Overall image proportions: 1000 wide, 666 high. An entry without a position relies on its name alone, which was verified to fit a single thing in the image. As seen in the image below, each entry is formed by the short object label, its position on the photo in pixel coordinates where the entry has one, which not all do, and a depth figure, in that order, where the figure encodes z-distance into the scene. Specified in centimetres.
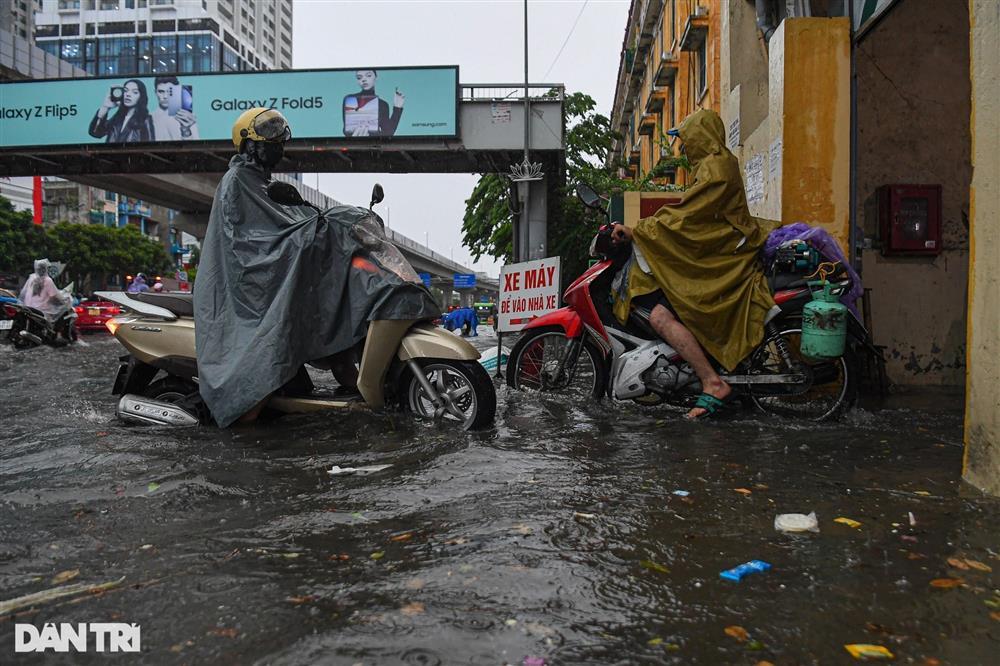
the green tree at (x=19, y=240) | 4728
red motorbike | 492
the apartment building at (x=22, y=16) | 10176
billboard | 2358
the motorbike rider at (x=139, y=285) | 1922
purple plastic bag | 486
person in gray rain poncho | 443
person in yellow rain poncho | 495
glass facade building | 12181
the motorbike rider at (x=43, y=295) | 1425
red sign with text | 694
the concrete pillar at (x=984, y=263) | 303
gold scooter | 448
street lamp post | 2214
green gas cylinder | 454
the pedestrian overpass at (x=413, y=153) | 2345
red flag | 6256
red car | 2322
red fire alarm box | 679
